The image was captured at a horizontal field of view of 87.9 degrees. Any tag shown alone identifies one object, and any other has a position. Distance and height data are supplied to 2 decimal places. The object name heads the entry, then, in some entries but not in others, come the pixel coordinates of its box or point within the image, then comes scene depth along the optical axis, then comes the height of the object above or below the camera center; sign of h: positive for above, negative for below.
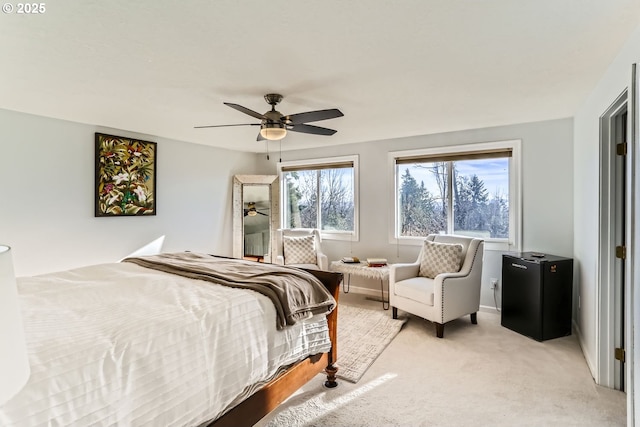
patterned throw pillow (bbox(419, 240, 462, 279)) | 3.67 -0.46
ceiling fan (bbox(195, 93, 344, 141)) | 2.64 +0.82
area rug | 2.73 -1.19
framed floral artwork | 3.94 +0.50
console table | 4.14 -0.67
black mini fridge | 3.18 -0.75
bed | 1.14 -0.55
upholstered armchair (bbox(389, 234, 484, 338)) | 3.36 -0.69
